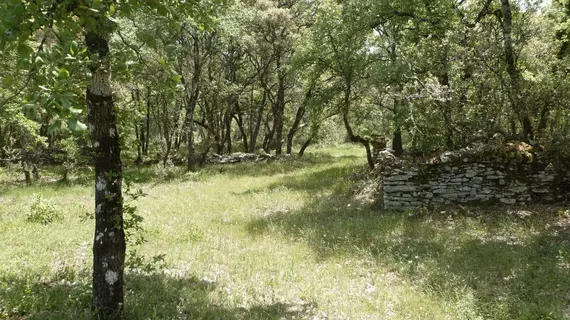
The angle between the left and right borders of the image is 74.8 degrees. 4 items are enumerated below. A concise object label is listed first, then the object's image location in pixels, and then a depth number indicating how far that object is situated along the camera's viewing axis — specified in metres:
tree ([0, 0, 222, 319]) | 4.24
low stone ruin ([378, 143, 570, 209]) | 12.05
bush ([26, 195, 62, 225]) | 11.74
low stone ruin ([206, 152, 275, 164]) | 30.81
